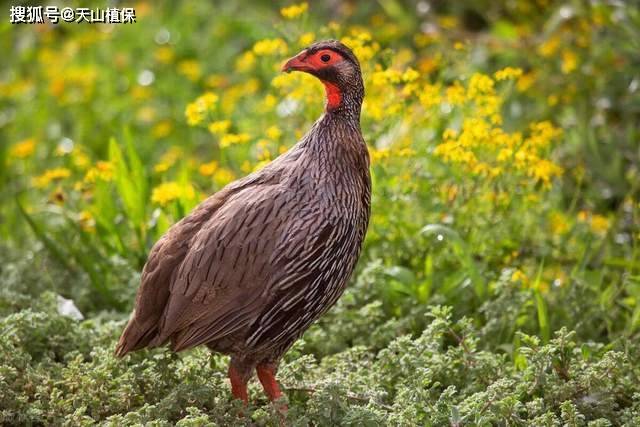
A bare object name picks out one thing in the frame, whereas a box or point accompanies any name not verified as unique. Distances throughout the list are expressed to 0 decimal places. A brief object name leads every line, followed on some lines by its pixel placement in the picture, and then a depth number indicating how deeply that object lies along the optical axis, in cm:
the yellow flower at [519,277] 1007
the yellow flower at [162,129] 1562
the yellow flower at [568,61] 1370
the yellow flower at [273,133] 1082
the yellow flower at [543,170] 1047
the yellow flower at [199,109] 1087
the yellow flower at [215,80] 1488
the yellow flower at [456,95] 1093
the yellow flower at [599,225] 1201
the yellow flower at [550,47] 1441
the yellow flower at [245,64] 1194
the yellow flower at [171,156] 1362
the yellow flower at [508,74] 1066
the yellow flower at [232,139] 1070
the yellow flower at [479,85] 1062
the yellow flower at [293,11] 1095
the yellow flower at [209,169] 1162
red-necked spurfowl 840
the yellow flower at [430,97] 1084
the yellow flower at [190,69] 1565
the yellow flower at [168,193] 1092
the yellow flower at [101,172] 1138
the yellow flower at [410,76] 1047
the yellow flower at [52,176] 1156
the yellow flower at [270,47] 1114
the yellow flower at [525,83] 1441
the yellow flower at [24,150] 1276
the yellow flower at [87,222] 1173
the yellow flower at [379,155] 1066
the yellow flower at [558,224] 1156
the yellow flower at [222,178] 1166
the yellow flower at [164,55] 1702
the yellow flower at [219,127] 1077
